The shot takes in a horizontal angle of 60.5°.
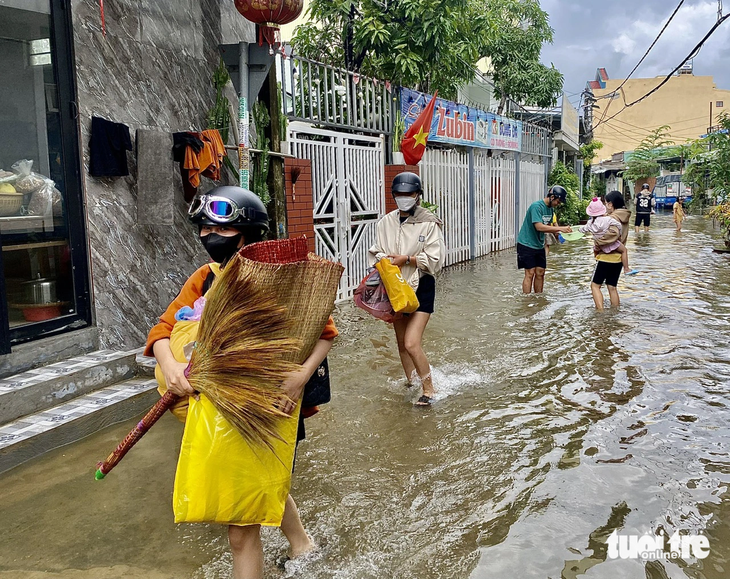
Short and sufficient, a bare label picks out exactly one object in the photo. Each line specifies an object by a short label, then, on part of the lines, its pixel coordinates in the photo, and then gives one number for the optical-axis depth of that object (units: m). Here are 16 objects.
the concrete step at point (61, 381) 4.20
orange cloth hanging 5.87
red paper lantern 5.59
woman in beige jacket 4.73
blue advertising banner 10.66
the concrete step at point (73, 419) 3.85
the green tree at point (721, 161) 14.04
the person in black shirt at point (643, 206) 19.56
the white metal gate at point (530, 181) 17.30
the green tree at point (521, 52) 18.70
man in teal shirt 8.39
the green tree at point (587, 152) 28.27
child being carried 7.55
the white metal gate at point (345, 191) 8.40
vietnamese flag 10.26
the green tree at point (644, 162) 37.91
